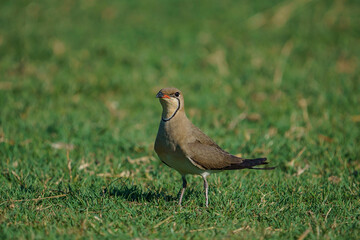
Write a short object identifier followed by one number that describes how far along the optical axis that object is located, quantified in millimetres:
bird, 9344
